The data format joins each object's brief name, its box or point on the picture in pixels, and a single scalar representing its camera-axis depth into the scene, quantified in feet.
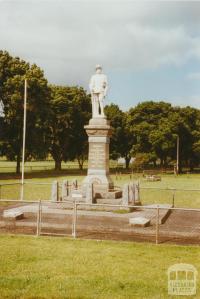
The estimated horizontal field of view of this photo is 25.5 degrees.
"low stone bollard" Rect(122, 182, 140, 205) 65.41
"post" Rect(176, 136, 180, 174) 217.99
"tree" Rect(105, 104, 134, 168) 248.11
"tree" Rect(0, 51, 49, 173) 158.92
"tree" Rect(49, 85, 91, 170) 214.28
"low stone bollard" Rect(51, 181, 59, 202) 70.18
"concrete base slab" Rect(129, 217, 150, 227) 51.52
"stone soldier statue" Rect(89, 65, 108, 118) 74.59
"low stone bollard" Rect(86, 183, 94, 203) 66.59
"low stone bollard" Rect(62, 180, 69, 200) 73.20
